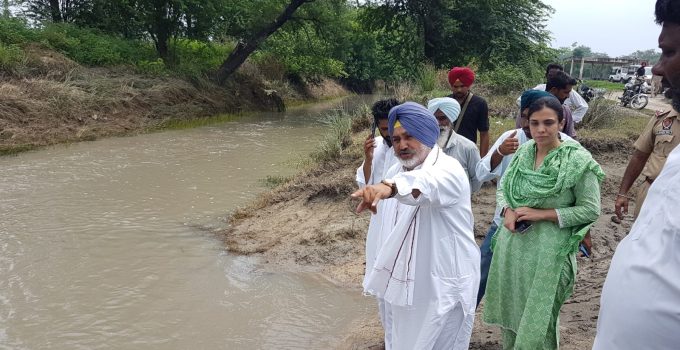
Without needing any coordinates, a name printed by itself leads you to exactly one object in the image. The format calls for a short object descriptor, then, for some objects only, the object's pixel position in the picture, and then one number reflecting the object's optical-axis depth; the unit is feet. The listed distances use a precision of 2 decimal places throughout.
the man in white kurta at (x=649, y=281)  3.05
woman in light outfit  8.76
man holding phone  11.47
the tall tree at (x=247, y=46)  62.18
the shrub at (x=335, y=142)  26.22
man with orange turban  15.72
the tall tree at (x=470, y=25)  65.98
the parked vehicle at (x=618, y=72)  132.98
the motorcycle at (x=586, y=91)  44.91
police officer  11.07
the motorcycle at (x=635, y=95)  51.01
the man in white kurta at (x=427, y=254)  8.04
